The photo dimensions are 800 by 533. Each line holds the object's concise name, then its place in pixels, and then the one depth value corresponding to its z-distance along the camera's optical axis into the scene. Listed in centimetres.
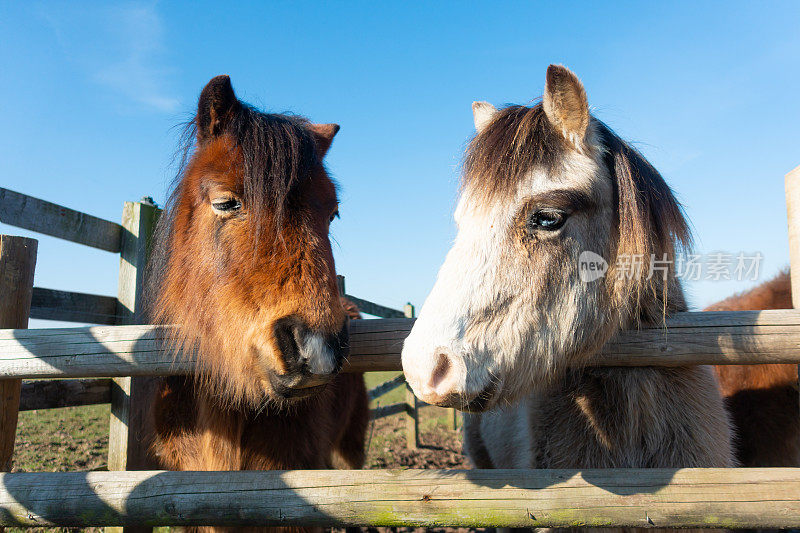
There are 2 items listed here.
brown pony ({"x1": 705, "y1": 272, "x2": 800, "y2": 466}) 193
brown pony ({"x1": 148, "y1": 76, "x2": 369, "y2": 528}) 123
